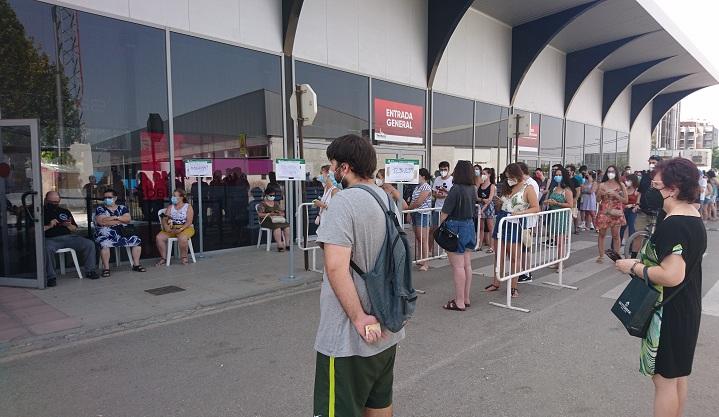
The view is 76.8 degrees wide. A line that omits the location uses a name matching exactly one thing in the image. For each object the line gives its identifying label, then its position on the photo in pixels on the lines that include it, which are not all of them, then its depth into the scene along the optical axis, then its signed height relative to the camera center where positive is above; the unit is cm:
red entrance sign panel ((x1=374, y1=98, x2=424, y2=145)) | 1284 +170
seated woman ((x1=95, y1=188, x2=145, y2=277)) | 750 -81
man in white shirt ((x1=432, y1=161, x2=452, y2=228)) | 939 -13
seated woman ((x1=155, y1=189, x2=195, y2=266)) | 834 -80
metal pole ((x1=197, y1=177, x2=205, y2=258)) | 911 -64
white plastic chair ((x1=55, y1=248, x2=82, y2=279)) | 719 -123
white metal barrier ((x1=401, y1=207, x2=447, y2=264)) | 795 -118
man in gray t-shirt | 201 -57
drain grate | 651 -158
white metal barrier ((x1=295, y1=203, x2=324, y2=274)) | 788 -99
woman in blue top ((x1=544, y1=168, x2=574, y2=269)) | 699 -51
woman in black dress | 250 -58
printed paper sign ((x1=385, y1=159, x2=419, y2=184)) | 806 +15
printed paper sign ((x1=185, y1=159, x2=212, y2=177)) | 839 +24
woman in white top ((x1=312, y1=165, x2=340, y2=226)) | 705 -20
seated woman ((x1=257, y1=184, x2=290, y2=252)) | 960 -77
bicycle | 782 -80
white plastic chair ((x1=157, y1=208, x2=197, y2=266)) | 832 -127
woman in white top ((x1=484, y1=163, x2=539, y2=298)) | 605 -38
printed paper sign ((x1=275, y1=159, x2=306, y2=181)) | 728 +18
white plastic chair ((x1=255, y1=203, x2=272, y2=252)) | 991 -117
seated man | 720 -85
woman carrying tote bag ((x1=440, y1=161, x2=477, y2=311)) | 563 -53
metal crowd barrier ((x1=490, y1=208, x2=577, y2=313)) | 591 -88
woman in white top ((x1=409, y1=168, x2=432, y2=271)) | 812 -69
